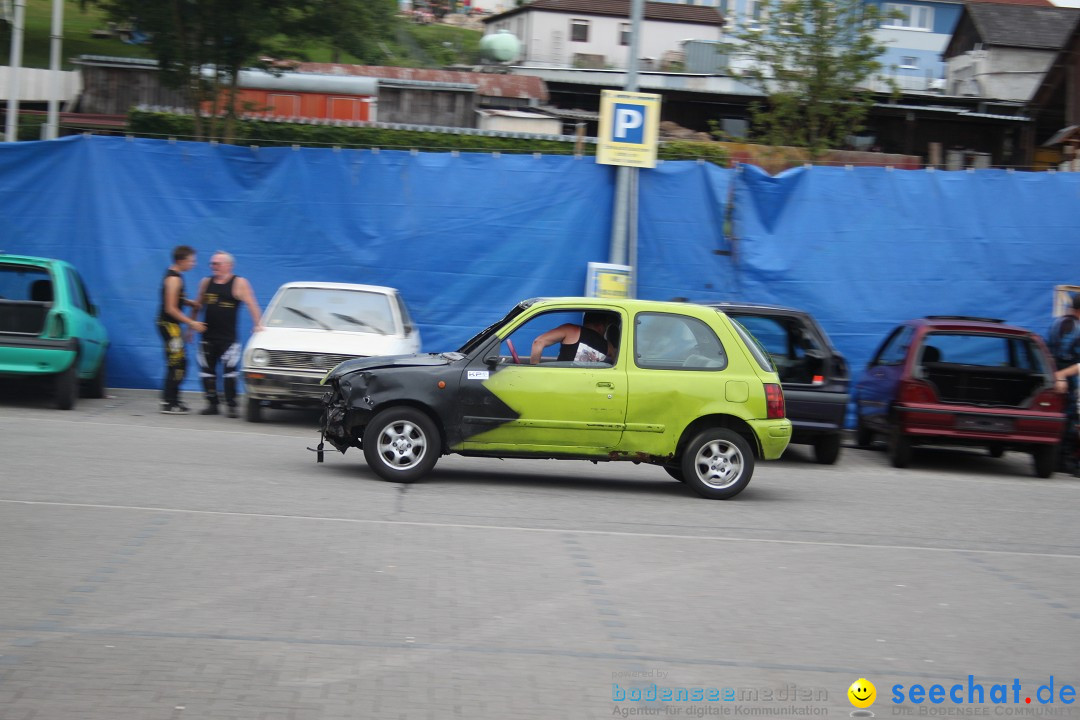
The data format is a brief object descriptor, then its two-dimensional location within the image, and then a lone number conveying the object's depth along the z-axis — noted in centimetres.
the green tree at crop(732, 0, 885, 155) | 2527
